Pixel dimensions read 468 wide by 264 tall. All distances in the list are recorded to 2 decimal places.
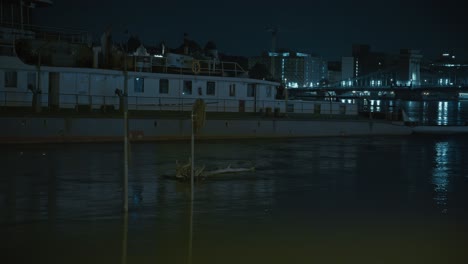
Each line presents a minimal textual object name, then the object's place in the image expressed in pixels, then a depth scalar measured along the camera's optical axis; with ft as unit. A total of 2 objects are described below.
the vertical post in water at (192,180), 46.88
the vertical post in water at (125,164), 39.37
